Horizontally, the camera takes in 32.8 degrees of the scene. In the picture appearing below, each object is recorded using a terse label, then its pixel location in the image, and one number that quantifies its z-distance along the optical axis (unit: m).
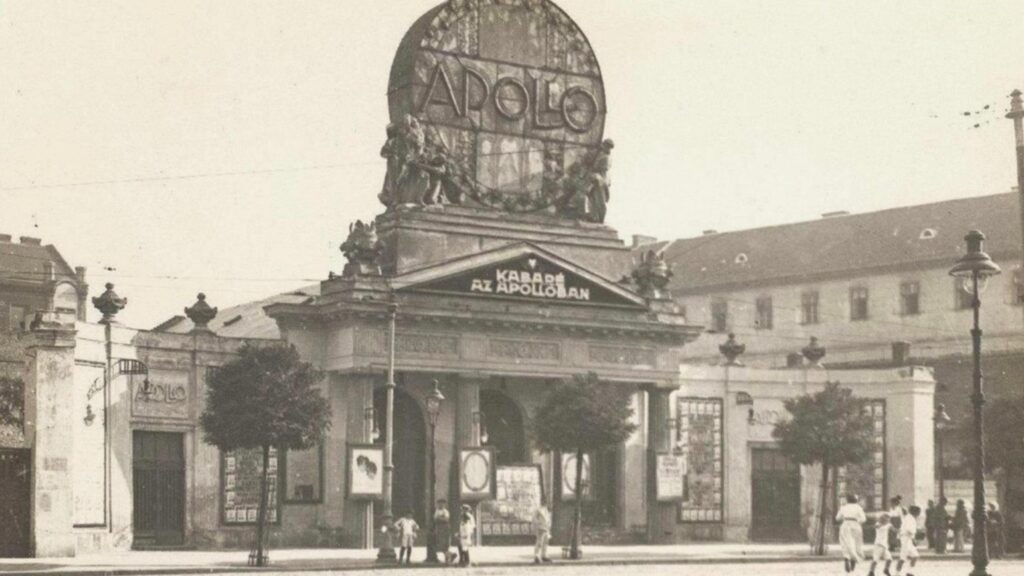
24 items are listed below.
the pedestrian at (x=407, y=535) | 39.56
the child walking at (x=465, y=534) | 38.53
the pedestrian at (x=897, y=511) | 37.03
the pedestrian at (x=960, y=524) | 51.41
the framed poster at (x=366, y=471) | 44.28
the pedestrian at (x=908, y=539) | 36.06
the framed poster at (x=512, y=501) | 49.00
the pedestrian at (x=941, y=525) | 50.44
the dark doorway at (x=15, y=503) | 38.66
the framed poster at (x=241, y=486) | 46.00
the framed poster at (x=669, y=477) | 51.72
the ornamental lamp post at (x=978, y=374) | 27.42
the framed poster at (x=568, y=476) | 49.62
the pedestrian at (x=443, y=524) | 40.56
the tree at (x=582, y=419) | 44.66
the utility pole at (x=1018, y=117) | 32.44
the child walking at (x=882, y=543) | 34.75
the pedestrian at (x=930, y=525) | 51.75
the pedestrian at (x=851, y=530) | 35.44
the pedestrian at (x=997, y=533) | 49.12
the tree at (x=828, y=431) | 48.44
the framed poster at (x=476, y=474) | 46.69
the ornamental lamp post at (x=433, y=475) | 40.03
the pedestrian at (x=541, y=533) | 40.56
